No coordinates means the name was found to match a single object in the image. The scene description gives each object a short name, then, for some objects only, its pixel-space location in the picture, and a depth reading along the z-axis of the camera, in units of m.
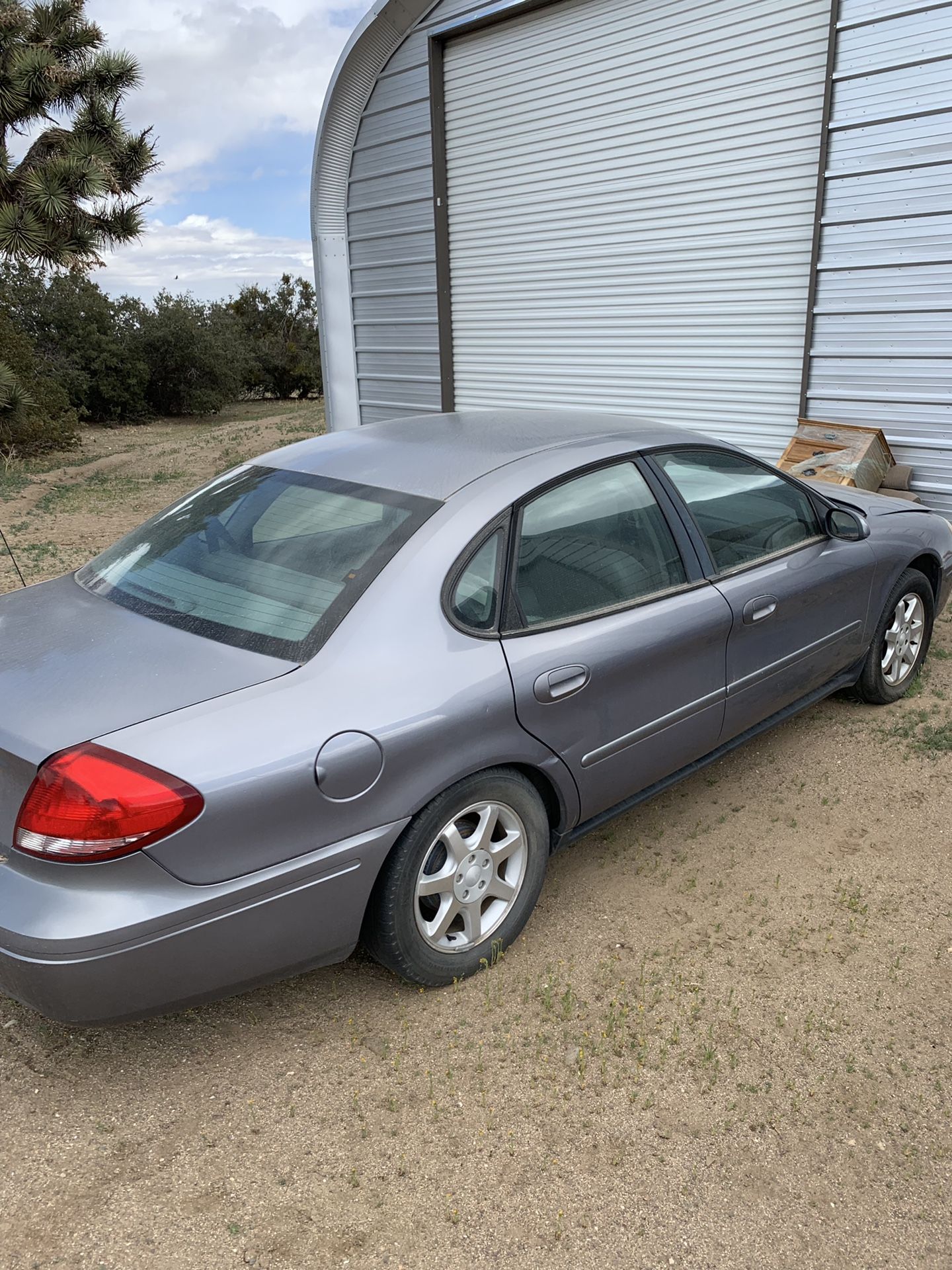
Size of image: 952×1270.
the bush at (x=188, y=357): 25.69
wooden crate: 7.02
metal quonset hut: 7.17
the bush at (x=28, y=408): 16.92
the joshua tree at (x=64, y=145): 18.59
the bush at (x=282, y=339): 29.78
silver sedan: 2.23
